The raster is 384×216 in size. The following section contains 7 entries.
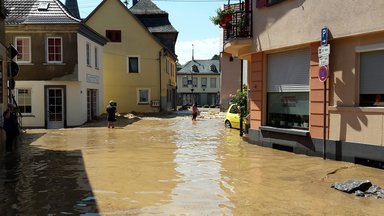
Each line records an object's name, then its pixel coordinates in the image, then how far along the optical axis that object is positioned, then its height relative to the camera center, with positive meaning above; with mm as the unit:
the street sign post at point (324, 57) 11773 +935
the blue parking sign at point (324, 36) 12070 +1518
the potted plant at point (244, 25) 15953 +2385
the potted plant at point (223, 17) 17047 +2933
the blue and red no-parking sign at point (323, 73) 11820 +524
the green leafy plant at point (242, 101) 18953 -332
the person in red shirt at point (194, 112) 33594 -1412
